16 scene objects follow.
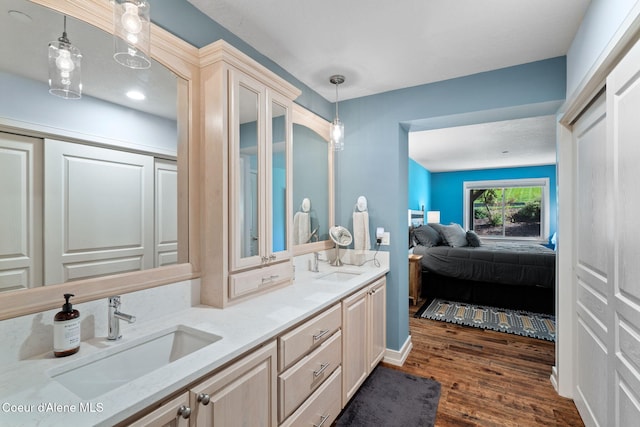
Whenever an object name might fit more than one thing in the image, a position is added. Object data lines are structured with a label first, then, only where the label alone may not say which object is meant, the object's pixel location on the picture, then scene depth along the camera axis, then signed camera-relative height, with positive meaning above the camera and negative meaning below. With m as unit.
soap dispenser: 1.00 -0.39
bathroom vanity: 0.80 -0.53
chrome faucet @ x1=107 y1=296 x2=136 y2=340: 1.14 -0.42
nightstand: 3.96 -0.86
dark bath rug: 1.85 -1.29
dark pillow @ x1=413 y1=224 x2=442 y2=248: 4.54 -0.36
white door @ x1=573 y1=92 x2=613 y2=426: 1.46 -0.29
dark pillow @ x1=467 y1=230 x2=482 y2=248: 4.73 -0.43
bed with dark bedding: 3.74 -0.79
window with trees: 6.93 +0.12
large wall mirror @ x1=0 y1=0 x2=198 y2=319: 0.99 +0.20
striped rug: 3.23 -1.27
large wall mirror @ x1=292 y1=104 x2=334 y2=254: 2.40 +0.27
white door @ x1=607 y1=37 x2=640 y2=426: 1.12 -0.09
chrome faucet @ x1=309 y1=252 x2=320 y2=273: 2.46 -0.43
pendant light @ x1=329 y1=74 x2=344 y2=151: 2.29 +0.63
